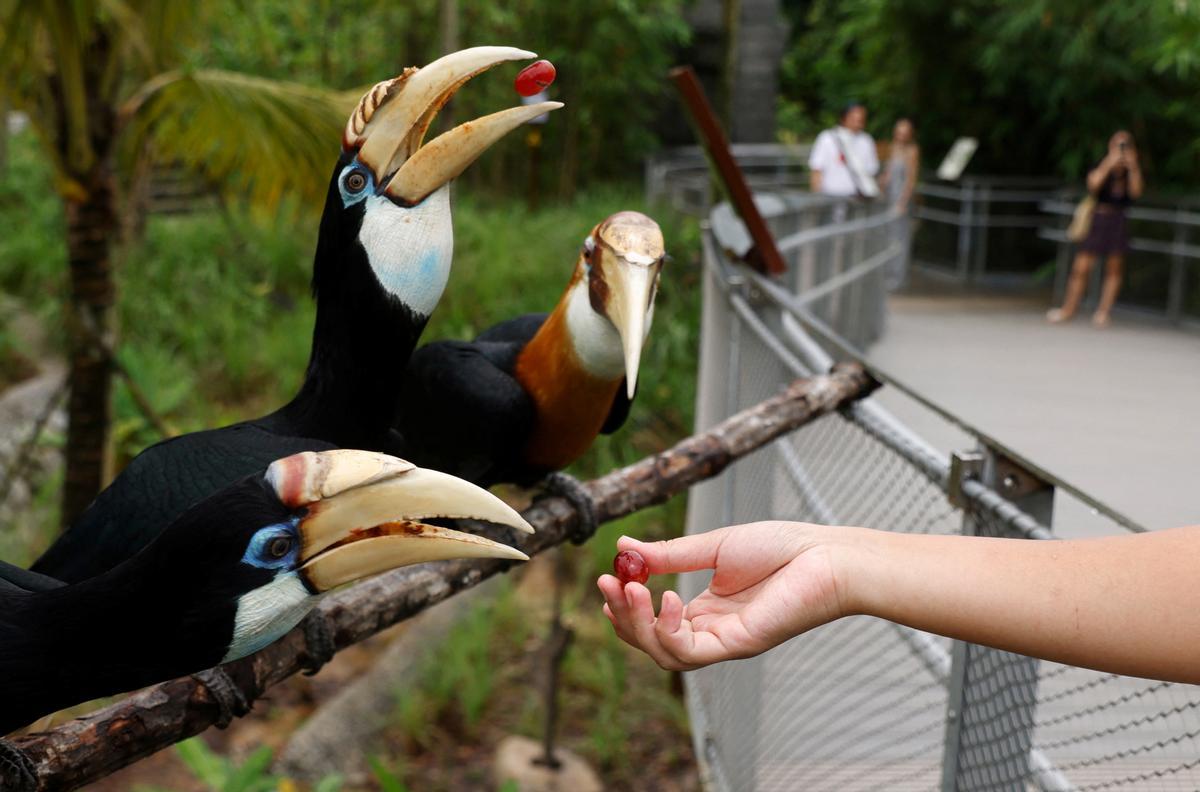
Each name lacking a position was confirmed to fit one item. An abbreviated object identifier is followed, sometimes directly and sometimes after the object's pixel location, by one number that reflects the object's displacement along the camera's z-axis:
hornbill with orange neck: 2.27
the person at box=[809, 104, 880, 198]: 9.64
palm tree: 4.56
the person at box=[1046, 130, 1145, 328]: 9.67
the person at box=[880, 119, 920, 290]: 11.44
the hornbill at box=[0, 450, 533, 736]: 1.34
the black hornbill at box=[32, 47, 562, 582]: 1.74
